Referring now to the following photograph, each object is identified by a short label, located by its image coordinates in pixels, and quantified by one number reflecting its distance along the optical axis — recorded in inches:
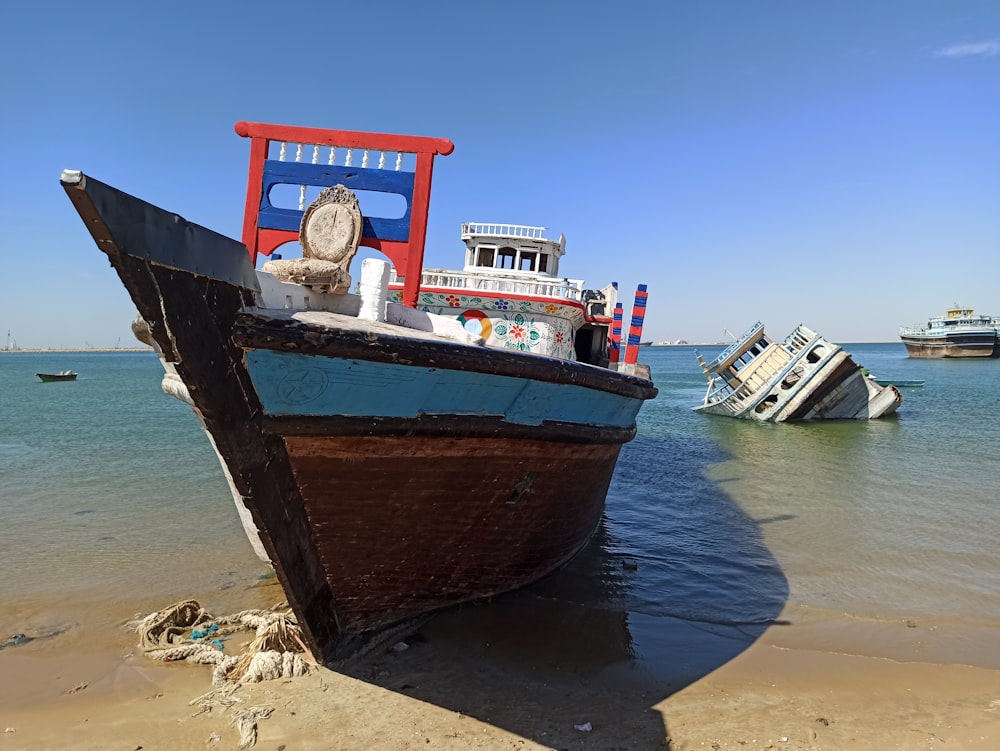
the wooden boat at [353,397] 121.4
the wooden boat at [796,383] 907.4
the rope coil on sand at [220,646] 165.2
